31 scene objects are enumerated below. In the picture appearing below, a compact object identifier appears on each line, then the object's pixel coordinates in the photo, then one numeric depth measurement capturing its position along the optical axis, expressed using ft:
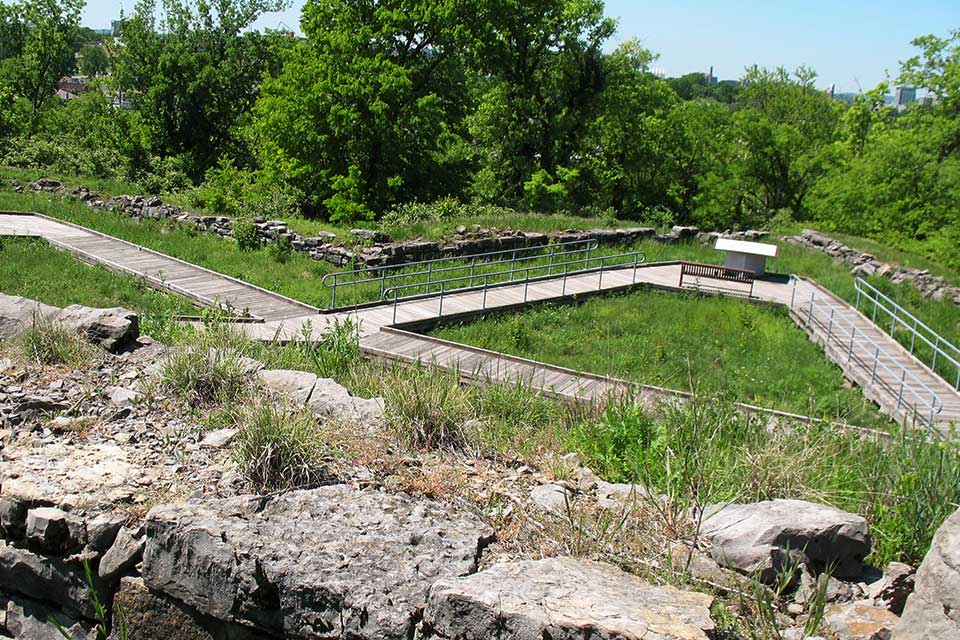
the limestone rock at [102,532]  18.34
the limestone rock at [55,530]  18.57
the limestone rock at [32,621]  18.75
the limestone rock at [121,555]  17.90
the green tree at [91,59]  178.91
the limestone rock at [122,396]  24.49
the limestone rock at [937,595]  13.34
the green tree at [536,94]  114.62
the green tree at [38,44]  146.92
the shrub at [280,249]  68.49
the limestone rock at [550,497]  18.88
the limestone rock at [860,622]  14.19
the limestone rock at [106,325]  30.01
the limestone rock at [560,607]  13.21
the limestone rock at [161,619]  17.10
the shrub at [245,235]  70.74
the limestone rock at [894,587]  15.75
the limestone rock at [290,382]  25.31
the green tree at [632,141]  122.31
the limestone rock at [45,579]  18.66
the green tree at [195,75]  120.37
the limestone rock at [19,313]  30.53
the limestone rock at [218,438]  21.75
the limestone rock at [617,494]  19.03
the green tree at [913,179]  117.08
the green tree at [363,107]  87.86
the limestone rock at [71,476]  19.17
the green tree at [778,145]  147.74
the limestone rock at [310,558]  15.55
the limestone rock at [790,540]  16.25
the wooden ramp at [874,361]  47.75
